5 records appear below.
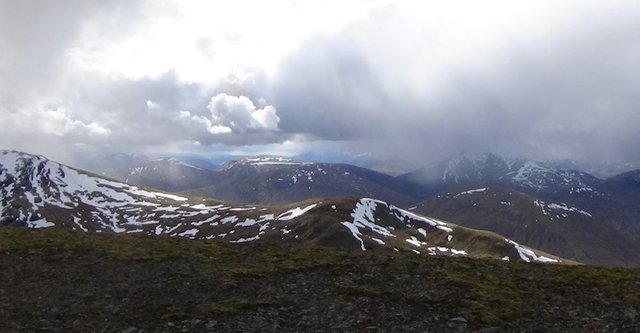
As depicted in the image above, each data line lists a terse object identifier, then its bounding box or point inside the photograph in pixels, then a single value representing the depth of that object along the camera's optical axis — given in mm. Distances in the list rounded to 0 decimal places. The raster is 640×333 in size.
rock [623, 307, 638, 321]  19486
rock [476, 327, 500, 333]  17703
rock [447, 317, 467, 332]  17922
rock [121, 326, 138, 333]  17109
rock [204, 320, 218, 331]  17453
